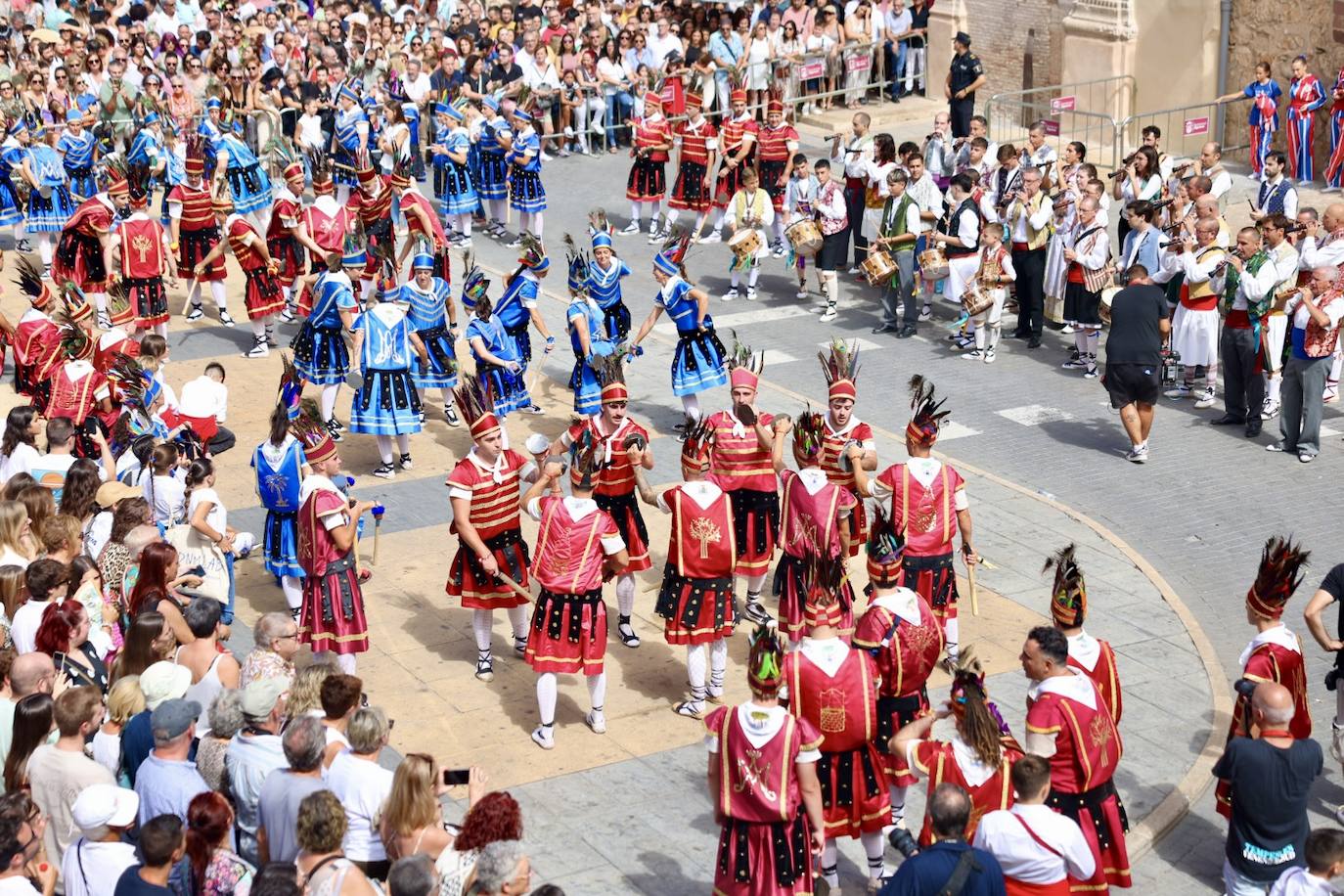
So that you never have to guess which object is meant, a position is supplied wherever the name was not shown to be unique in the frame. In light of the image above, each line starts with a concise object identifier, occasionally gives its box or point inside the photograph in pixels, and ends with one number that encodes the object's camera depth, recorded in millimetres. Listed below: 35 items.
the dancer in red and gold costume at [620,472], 12383
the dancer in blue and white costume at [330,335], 16562
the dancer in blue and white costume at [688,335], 16219
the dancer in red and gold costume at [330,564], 11445
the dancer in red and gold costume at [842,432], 12461
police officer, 25125
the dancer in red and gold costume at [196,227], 19859
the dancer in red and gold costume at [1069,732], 8992
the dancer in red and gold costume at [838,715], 9242
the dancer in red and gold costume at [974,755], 8562
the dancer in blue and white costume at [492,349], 15977
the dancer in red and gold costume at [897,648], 9789
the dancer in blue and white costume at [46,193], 22219
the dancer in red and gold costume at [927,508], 11711
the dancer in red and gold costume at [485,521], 11750
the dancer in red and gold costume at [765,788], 8672
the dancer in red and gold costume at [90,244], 19000
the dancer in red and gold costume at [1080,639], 9531
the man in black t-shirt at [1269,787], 9047
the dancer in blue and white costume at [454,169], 22953
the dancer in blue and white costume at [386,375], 15758
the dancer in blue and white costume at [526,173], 22672
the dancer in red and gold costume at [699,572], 11414
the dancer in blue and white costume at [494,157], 22969
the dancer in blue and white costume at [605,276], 16641
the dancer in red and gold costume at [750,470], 12695
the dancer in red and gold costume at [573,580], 11070
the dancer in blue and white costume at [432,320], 16328
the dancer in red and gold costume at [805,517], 11789
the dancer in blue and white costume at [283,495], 12797
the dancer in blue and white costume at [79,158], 22562
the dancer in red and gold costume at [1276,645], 9867
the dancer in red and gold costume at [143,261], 18641
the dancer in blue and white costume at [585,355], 16016
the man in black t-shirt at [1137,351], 16016
